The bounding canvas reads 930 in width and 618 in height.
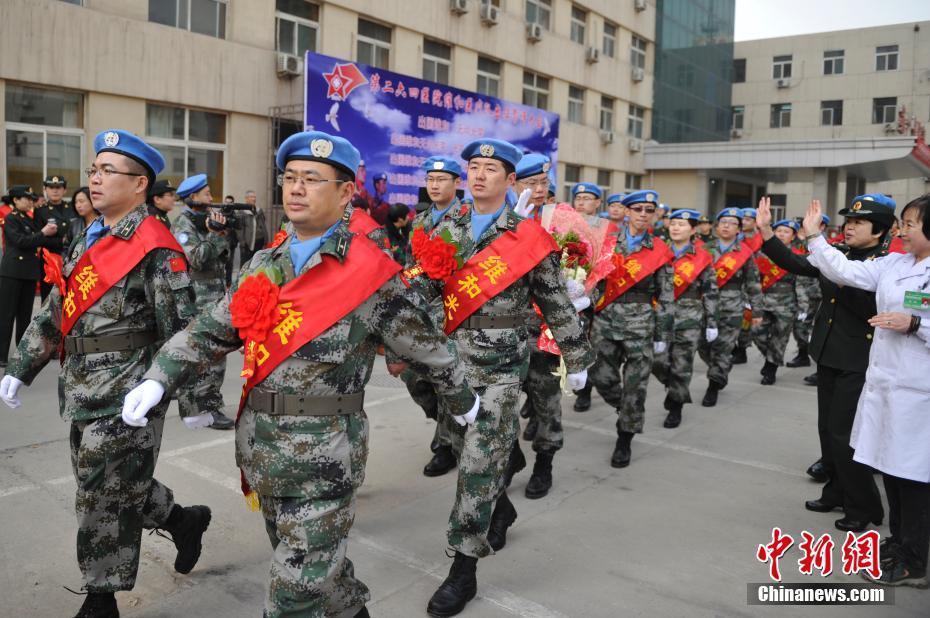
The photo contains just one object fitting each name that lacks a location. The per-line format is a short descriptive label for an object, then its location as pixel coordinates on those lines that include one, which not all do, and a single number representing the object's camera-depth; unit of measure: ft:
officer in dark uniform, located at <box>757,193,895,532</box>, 14.57
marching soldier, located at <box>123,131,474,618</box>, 8.27
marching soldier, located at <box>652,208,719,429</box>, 22.67
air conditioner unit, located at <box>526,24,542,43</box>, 74.23
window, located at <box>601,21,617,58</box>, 90.12
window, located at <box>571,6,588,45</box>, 83.92
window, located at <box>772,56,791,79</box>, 128.16
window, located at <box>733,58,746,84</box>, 131.64
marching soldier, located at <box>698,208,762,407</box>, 26.21
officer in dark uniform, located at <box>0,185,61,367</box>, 26.25
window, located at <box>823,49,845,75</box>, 123.75
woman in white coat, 12.46
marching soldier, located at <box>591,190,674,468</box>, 18.76
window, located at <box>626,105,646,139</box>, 97.45
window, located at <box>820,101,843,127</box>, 123.95
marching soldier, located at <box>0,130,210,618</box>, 10.23
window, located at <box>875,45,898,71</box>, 120.06
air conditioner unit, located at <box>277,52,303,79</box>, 49.39
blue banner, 45.50
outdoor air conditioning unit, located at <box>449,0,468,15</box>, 63.82
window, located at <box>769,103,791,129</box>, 128.26
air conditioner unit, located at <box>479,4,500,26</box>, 67.36
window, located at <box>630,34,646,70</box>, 96.02
